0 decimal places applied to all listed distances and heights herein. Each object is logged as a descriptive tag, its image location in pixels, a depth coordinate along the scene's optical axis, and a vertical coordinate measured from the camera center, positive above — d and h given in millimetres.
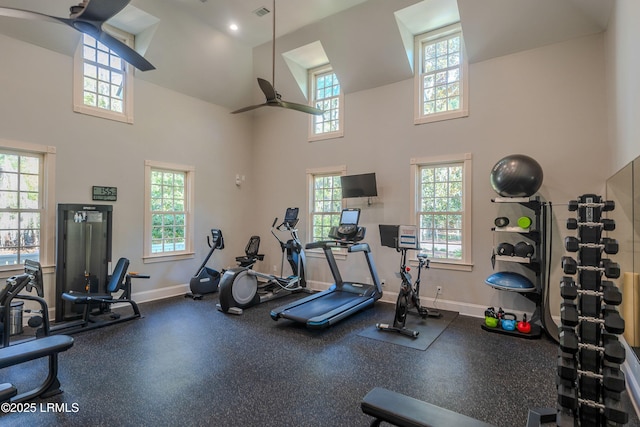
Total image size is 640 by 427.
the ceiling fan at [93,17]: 2568 +1712
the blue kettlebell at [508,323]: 4410 -1472
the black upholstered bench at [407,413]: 1887 -1203
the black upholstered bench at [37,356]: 2398 -1131
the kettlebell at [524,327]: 4297 -1475
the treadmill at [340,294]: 4679 -1395
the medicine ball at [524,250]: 4441 -452
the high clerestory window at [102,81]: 5246 +2320
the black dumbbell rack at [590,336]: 1937 -772
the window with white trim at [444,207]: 5352 +178
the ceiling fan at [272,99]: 4423 +1695
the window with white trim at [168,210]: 6199 +112
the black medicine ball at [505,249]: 4586 -455
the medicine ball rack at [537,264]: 4332 -645
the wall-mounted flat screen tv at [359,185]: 6070 +606
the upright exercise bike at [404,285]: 4422 -981
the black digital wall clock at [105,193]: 5410 +373
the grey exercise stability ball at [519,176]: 4254 +552
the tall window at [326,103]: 6797 +2488
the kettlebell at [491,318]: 4547 -1447
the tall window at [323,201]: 6887 +340
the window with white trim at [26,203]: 4656 +175
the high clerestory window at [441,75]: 5438 +2507
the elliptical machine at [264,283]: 5366 -1247
